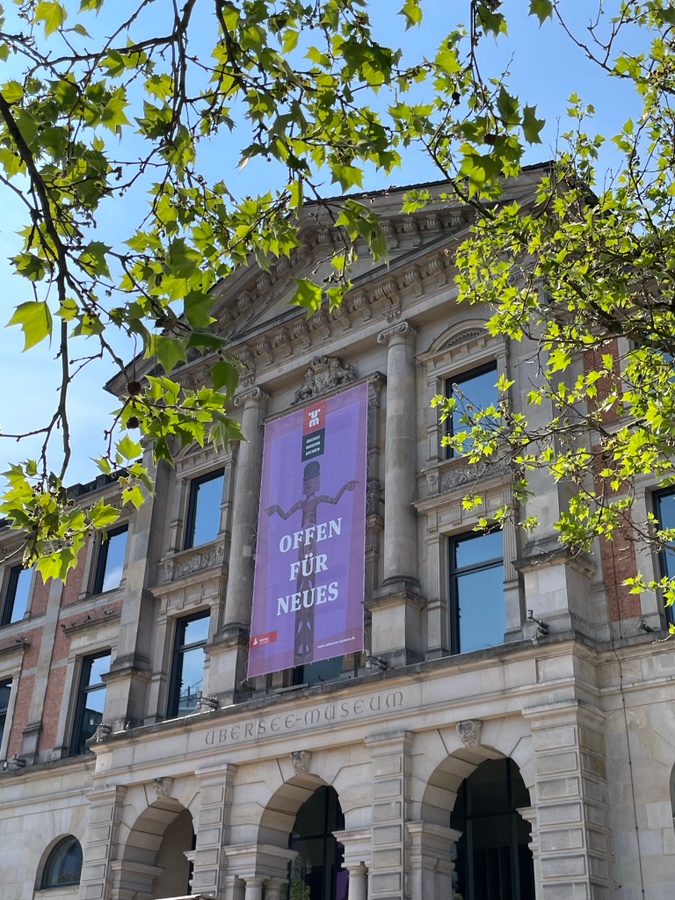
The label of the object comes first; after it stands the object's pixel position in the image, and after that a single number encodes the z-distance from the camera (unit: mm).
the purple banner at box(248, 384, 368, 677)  22719
